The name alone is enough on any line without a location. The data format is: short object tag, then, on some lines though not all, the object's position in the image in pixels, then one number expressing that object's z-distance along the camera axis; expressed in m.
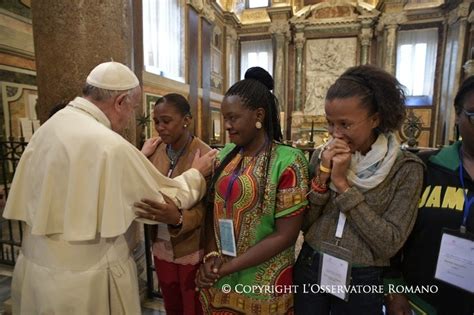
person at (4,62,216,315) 1.21
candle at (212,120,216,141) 10.38
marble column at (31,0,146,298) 1.87
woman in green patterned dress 1.25
